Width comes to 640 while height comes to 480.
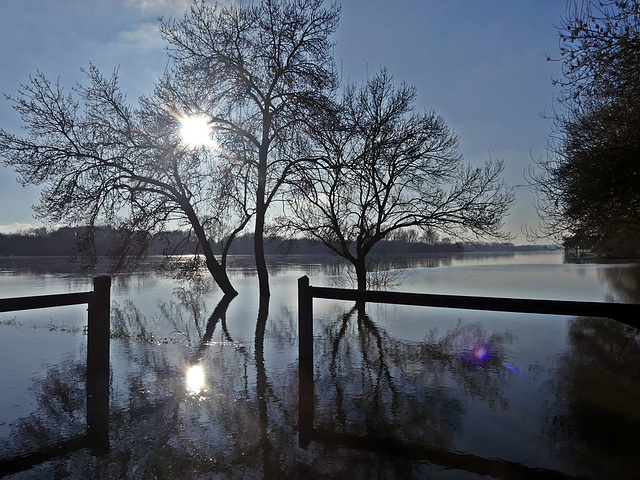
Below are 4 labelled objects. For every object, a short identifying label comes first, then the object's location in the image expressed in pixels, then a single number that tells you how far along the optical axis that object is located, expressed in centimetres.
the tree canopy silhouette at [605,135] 690
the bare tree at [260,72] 1487
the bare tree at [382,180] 1549
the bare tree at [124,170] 1495
